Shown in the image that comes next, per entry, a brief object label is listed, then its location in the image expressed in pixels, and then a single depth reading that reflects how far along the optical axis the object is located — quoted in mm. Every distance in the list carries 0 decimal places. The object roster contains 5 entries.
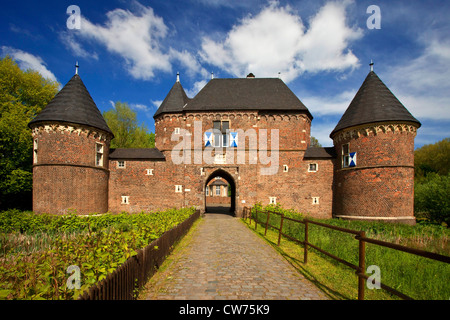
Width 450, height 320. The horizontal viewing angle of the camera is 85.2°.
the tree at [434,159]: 37969
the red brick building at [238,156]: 16422
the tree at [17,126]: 21531
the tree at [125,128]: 34500
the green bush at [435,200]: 18156
